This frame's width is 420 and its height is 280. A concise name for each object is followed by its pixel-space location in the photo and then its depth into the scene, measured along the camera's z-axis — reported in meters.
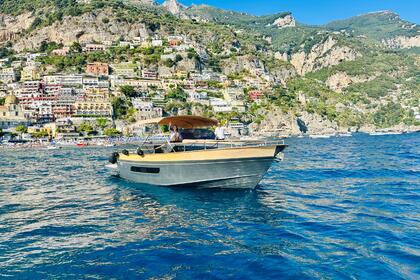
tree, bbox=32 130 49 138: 110.56
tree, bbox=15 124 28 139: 112.02
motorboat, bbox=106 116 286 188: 19.81
